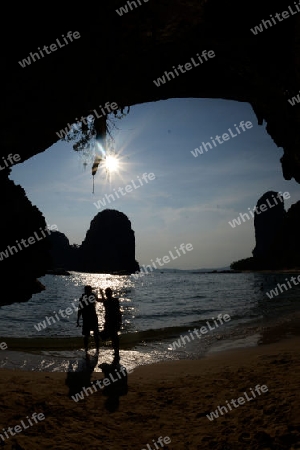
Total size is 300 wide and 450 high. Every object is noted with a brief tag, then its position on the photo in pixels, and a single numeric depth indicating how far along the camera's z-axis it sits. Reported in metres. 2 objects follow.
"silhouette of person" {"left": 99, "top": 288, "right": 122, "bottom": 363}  9.05
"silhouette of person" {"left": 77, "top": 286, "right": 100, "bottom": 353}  9.35
